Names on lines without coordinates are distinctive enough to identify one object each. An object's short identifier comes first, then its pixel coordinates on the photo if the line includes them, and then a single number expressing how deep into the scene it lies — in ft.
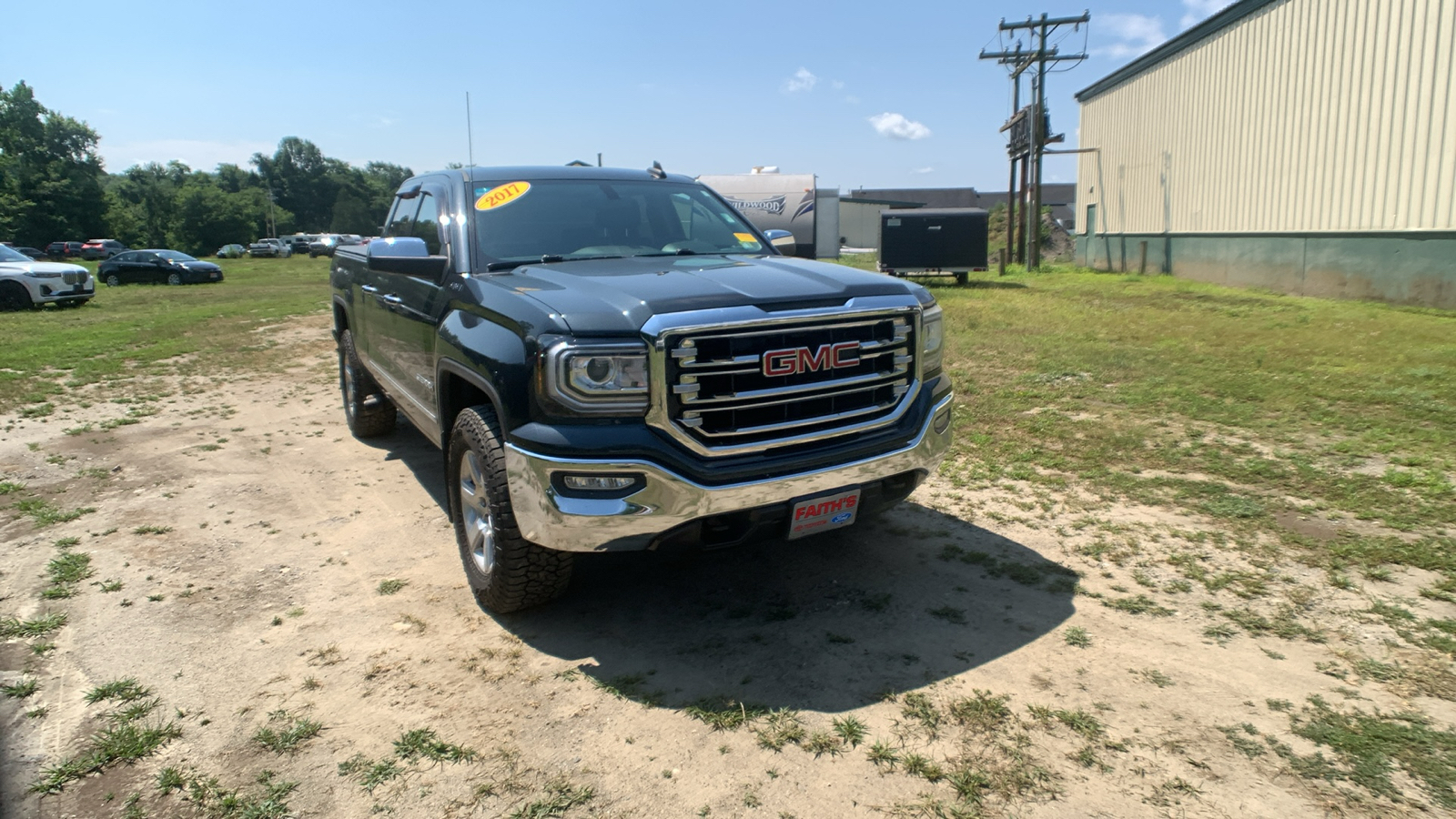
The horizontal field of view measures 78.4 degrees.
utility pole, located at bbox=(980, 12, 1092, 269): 90.22
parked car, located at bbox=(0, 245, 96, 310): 61.36
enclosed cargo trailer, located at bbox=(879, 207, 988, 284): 73.51
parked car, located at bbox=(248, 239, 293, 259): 213.46
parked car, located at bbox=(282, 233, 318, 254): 214.34
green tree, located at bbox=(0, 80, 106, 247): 201.16
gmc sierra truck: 10.40
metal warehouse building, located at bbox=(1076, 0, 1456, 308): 45.75
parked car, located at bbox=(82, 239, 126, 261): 180.86
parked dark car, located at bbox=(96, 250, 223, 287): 102.53
